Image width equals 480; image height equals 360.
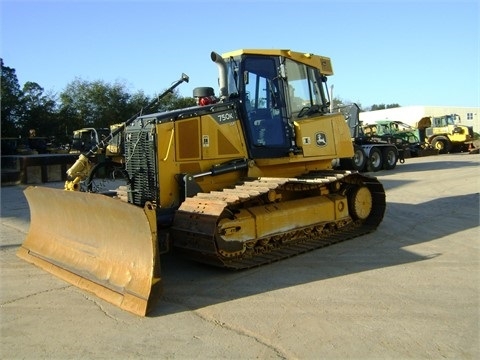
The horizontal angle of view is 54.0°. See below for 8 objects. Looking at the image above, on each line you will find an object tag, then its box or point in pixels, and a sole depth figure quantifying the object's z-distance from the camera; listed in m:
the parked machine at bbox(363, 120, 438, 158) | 30.80
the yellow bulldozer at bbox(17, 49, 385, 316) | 5.54
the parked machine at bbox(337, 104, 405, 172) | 21.17
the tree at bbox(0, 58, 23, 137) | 29.34
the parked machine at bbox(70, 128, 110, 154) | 24.81
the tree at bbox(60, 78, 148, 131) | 34.44
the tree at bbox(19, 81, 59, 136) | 30.73
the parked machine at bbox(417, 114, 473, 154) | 33.03
